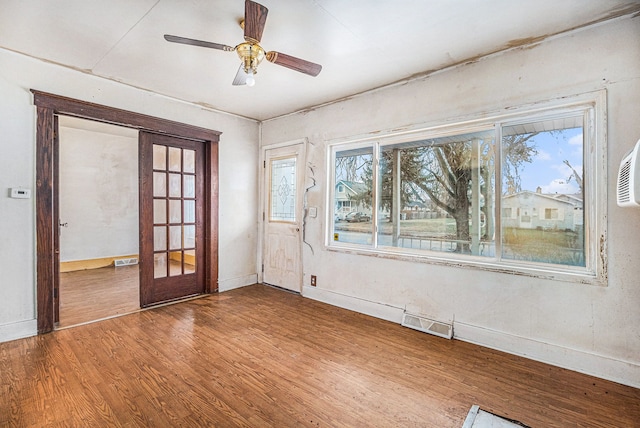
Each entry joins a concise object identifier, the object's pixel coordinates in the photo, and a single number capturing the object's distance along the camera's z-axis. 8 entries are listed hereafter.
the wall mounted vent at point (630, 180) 1.80
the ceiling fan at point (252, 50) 1.94
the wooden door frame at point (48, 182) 2.92
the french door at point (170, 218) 3.68
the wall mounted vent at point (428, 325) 2.94
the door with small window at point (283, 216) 4.41
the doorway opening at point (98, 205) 5.49
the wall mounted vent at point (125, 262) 6.08
